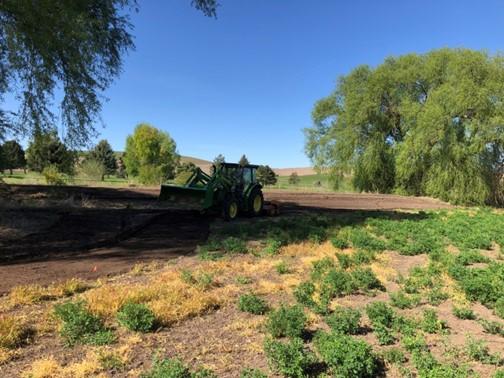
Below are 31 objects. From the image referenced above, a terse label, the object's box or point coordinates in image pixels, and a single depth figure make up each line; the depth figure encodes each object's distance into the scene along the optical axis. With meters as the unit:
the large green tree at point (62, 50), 9.93
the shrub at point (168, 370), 3.56
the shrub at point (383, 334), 4.52
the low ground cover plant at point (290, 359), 3.75
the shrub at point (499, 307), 5.52
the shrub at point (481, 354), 4.16
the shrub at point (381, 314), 5.01
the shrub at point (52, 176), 23.20
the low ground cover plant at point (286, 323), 4.59
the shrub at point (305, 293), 5.76
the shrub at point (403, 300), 5.81
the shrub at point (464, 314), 5.46
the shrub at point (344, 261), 8.05
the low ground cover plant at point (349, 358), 3.68
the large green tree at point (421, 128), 27.59
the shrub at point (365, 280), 6.66
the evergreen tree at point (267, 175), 74.16
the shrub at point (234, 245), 9.17
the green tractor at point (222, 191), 13.22
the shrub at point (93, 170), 41.03
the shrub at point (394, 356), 4.12
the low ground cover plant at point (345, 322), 4.79
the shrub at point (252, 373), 3.68
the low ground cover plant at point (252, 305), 5.47
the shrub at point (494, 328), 4.97
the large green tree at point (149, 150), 57.22
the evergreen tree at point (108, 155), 77.81
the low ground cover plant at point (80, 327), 4.39
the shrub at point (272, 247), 9.12
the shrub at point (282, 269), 7.58
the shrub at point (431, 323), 4.93
